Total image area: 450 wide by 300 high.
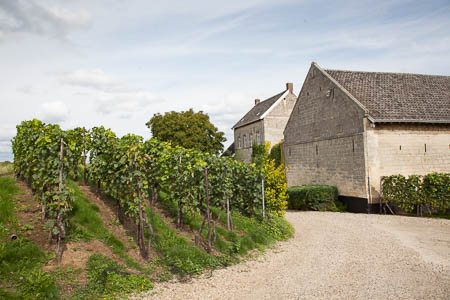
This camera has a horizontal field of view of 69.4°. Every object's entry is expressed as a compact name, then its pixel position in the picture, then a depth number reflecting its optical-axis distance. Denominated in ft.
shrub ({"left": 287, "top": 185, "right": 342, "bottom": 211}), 59.26
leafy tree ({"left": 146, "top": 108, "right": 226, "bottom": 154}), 119.85
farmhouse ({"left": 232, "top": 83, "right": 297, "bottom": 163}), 108.06
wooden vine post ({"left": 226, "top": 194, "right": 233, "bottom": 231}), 33.76
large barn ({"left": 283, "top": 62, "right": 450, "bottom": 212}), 54.80
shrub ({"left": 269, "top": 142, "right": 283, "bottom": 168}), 86.55
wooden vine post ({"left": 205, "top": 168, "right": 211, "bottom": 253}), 27.35
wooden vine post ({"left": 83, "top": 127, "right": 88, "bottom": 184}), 35.08
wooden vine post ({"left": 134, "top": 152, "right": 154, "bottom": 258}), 24.33
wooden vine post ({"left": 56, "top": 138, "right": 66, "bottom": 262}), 21.17
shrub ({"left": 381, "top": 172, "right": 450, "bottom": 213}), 47.20
